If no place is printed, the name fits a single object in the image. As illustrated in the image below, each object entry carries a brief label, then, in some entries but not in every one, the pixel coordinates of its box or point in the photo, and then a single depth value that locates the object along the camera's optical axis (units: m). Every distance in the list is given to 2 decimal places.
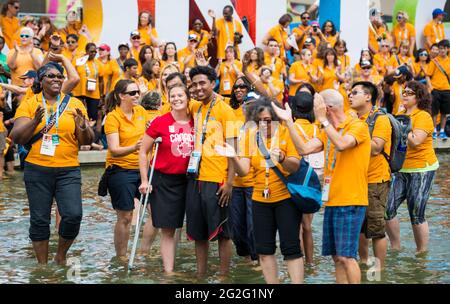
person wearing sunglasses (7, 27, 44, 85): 17.34
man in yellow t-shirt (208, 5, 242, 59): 20.84
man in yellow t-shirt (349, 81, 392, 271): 9.62
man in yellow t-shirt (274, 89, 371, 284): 8.51
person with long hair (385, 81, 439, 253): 11.02
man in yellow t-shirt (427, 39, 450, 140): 21.98
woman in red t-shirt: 9.63
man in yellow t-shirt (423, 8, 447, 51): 23.92
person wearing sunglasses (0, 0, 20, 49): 18.69
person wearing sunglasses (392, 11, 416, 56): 23.59
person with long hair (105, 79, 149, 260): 10.63
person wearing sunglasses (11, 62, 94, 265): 9.87
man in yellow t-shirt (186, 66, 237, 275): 9.48
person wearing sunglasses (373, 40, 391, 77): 22.11
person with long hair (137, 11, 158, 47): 20.03
